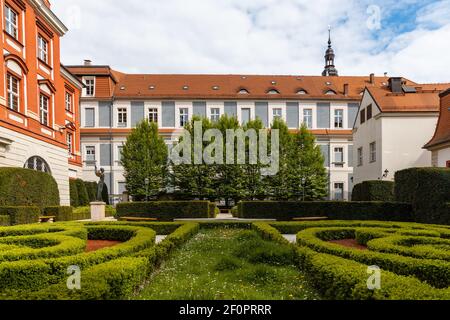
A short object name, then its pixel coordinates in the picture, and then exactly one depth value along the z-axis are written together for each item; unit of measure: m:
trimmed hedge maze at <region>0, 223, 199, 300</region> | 3.84
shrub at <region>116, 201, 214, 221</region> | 19.22
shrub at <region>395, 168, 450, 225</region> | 12.89
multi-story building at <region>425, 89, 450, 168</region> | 18.47
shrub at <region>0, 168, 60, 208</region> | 14.45
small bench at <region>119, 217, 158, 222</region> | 16.34
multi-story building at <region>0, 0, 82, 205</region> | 16.75
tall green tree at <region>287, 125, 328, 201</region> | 30.56
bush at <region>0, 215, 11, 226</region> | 12.35
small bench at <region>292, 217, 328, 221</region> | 16.17
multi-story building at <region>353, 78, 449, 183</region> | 22.91
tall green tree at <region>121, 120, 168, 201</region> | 30.88
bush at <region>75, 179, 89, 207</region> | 27.72
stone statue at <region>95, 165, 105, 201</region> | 20.00
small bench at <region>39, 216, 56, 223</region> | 16.06
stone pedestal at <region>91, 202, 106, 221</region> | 19.41
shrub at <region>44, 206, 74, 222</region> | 17.20
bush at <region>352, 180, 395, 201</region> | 18.81
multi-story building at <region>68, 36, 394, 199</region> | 38.19
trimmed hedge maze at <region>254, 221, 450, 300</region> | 3.72
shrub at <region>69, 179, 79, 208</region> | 26.08
